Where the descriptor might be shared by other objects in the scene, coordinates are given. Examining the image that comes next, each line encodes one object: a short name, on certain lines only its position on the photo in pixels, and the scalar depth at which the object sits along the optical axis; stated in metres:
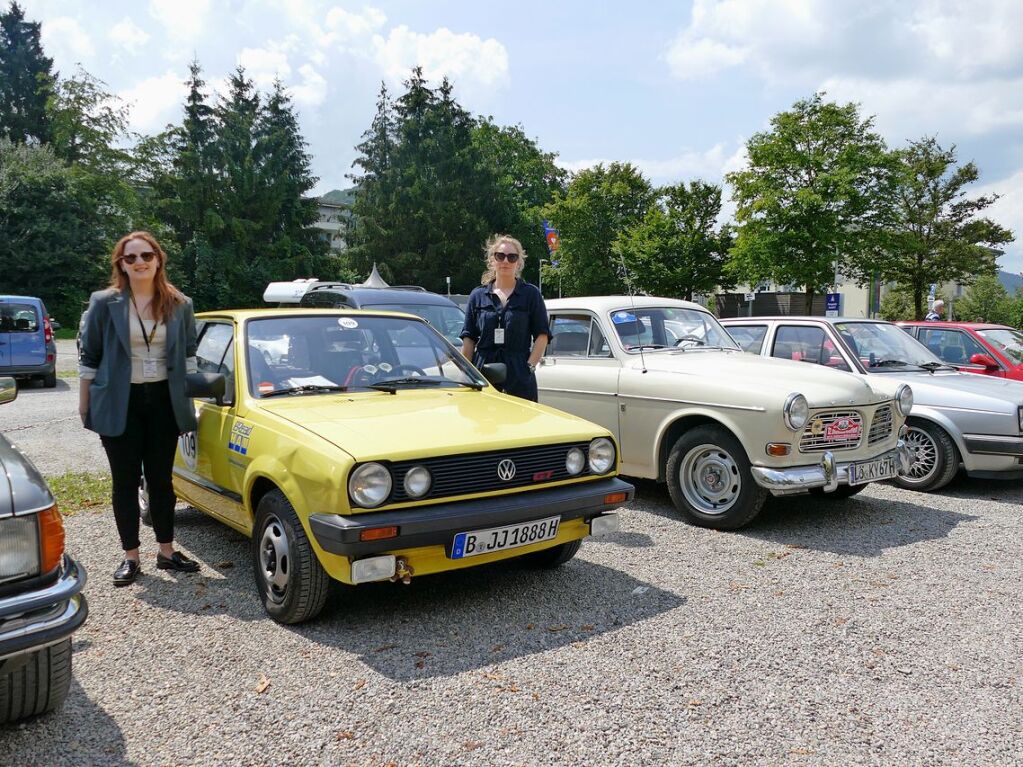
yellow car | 3.59
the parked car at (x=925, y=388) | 6.98
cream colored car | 5.46
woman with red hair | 4.36
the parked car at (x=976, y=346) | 9.20
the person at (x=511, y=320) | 5.83
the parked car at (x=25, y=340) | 15.32
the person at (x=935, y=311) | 13.64
